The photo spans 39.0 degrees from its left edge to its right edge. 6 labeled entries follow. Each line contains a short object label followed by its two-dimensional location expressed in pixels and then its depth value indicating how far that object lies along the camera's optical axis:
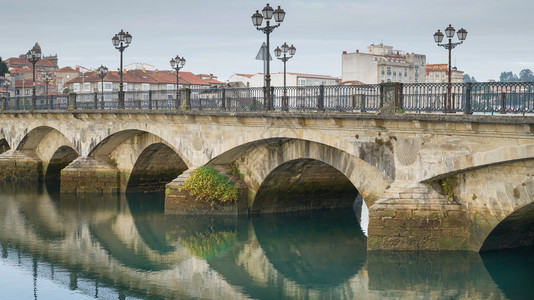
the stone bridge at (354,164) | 17.02
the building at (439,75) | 101.04
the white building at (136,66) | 91.81
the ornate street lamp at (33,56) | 37.16
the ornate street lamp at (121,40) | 31.44
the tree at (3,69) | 100.19
